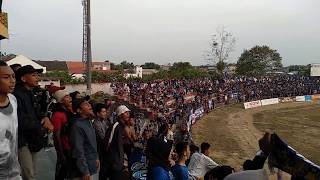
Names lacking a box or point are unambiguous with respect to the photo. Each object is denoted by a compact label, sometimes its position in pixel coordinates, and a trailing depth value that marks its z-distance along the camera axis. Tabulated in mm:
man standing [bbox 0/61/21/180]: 2127
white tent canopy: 41353
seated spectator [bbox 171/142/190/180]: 3258
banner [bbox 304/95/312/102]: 36383
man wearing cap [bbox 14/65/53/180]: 3049
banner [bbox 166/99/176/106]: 20209
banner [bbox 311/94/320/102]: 36962
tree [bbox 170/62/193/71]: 46542
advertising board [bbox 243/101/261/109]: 29633
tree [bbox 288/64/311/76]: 92221
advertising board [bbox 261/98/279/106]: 32384
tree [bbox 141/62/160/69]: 89268
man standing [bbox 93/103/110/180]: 4094
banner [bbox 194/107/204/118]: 20678
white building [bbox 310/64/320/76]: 52968
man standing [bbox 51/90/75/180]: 3799
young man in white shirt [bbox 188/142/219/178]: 4363
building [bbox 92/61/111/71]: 67282
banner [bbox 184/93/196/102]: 22600
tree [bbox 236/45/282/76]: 60432
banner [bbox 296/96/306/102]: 35725
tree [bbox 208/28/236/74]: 48937
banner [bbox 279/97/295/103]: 34585
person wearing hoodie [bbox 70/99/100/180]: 3535
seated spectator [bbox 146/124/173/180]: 2951
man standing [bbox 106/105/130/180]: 3977
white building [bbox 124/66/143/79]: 57147
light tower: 10937
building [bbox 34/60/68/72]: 57191
